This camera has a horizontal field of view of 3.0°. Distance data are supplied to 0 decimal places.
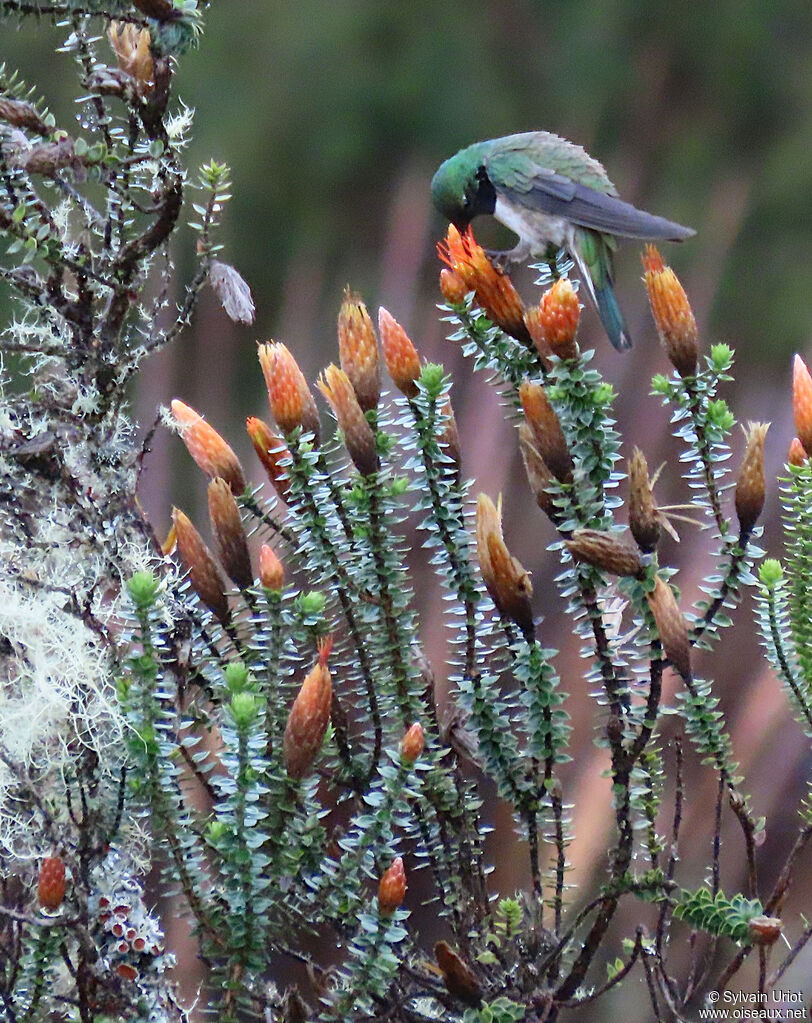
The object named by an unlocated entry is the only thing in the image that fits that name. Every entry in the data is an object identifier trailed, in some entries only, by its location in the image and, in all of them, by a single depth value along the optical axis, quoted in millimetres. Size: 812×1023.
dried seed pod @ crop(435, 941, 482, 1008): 4902
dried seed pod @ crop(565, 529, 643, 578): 4899
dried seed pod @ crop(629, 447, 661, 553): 4906
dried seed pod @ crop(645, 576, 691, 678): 4908
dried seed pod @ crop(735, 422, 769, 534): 4939
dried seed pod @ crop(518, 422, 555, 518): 4931
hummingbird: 5235
